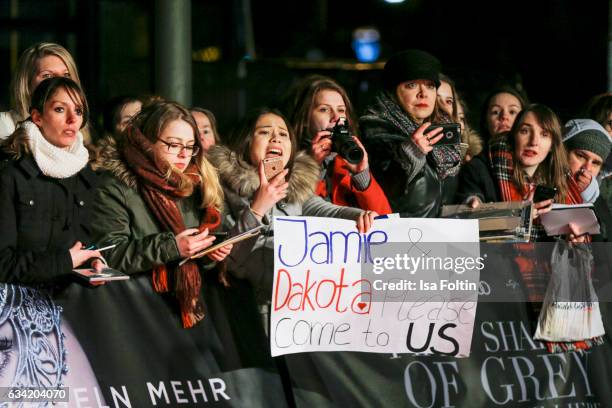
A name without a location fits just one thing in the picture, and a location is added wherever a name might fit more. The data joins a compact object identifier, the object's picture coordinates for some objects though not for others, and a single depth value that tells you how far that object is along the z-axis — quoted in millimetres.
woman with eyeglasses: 11598
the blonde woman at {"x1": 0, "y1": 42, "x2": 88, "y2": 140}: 12477
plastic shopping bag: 13682
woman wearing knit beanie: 14721
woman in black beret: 13447
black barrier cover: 11363
